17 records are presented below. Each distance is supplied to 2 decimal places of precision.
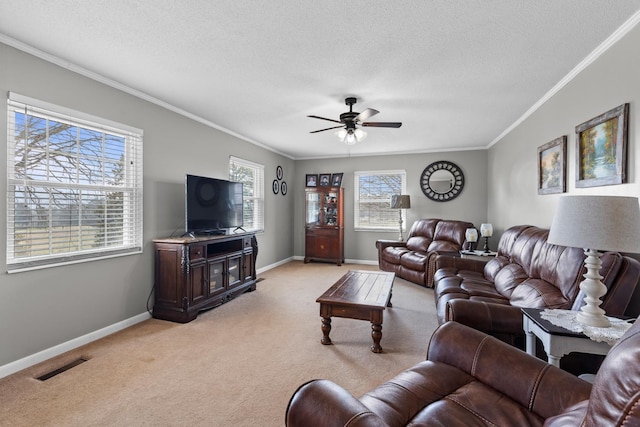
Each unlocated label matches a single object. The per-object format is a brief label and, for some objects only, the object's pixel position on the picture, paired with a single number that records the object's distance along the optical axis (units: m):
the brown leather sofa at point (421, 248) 4.70
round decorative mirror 6.00
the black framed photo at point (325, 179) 6.78
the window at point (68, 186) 2.32
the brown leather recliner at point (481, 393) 0.72
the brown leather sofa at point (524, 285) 1.75
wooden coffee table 2.60
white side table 1.49
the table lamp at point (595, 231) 1.42
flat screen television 3.66
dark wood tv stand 3.26
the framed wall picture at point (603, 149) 2.07
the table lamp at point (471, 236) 4.83
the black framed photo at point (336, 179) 6.65
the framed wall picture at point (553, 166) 2.90
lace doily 1.44
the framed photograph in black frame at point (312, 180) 6.88
